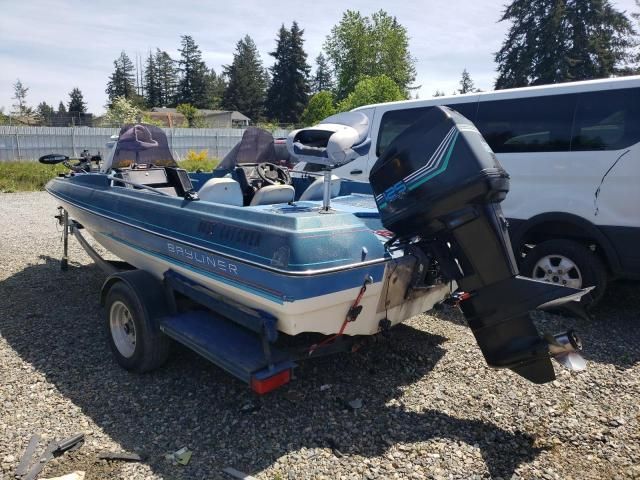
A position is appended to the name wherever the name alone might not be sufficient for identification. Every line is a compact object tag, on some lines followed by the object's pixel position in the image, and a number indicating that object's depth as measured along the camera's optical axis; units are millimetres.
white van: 4461
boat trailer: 2820
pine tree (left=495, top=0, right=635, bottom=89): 31906
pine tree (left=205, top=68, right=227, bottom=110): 73188
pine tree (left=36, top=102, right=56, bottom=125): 82625
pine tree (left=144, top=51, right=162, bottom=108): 78875
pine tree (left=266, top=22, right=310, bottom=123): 60438
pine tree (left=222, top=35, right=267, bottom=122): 67875
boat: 2629
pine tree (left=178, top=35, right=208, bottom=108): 72938
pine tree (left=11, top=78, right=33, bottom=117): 61044
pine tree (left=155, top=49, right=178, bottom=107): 76625
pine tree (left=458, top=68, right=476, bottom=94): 93869
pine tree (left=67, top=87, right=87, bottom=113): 80750
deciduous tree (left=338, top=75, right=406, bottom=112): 30234
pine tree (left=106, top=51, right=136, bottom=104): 81375
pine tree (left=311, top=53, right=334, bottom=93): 78375
